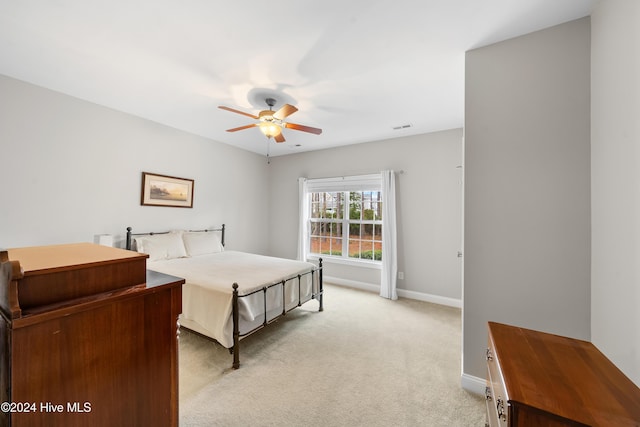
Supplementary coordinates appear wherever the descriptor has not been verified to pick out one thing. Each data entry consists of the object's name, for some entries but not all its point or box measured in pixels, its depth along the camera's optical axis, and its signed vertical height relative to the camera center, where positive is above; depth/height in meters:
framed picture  3.71 +0.36
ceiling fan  2.57 +1.01
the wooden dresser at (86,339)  0.69 -0.40
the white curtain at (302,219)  5.18 -0.08
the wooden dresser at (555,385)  0.87 -0.66
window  4.64 -0.17
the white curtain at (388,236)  4.16 -0.34
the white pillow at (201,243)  3.96 -0.47
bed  2.35 -0.72
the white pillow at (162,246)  3.43 -0.45
